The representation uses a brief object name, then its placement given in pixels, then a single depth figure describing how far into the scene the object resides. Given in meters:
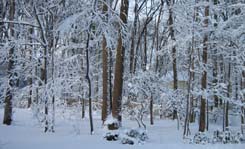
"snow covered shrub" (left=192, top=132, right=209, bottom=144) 11.75
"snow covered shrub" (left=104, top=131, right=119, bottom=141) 10.13
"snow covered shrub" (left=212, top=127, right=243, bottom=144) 12.61
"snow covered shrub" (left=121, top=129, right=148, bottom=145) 9.82
